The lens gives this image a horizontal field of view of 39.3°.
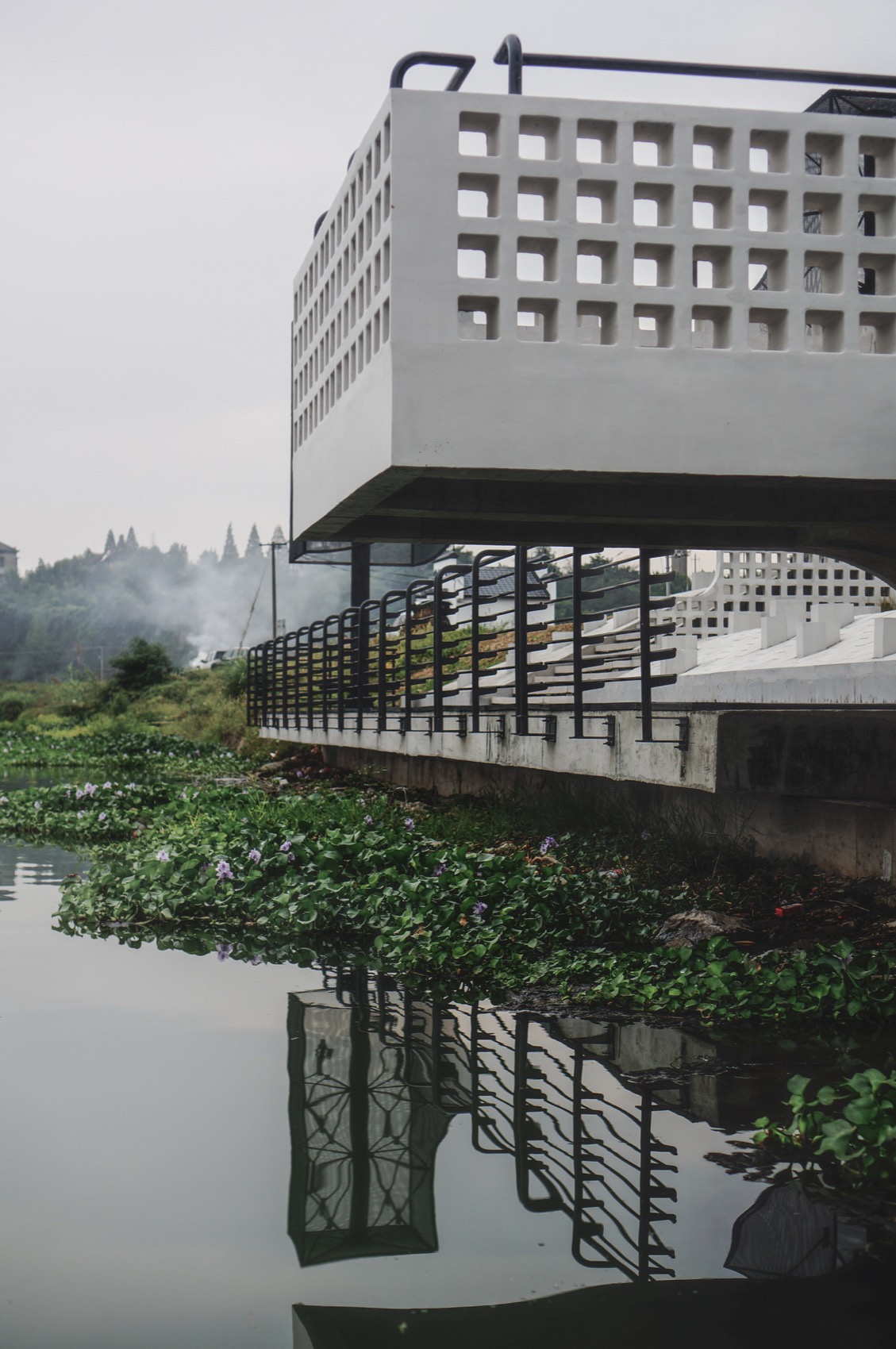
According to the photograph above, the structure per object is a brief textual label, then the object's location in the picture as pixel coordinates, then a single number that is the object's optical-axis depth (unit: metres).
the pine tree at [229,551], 184.43
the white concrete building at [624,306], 5.68
